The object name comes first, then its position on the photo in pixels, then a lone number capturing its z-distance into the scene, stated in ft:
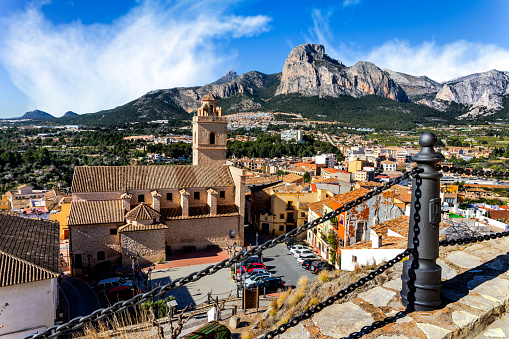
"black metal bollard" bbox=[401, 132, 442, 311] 8.06
